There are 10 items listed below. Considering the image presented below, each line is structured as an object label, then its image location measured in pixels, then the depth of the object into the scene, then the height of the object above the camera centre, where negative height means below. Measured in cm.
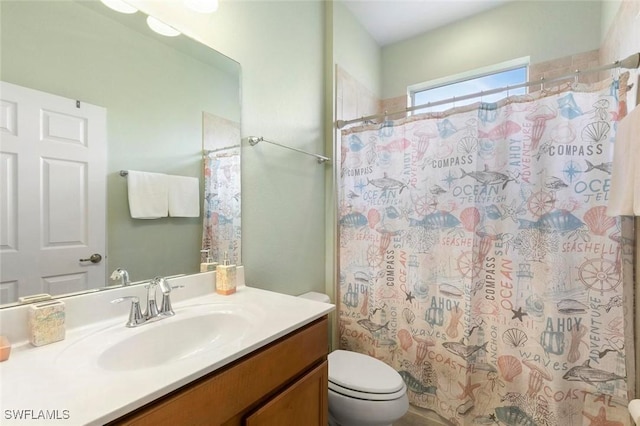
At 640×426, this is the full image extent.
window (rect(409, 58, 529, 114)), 217 +105
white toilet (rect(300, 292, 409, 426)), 129 -85
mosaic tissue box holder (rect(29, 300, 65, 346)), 78 -30
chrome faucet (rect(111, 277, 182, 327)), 95 -33
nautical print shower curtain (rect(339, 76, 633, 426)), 131 -26
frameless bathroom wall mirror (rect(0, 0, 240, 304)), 82 +39
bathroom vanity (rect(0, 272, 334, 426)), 57 -37
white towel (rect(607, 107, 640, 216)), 101 +15
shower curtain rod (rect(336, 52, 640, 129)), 118 +62
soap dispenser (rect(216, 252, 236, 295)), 128 -30
